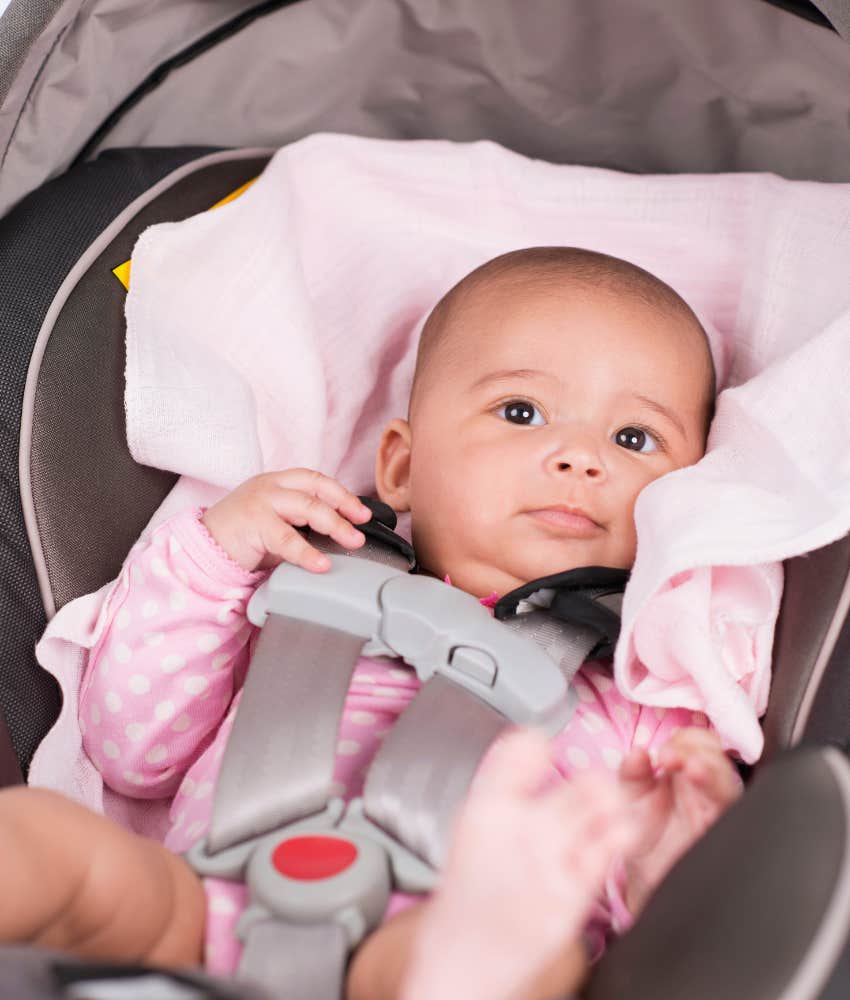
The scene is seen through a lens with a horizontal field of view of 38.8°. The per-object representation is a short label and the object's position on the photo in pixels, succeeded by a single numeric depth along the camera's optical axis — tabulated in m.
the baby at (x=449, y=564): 0.85
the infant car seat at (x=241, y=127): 1.18
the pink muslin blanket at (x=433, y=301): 1.10
